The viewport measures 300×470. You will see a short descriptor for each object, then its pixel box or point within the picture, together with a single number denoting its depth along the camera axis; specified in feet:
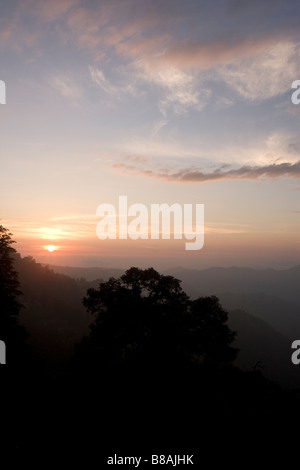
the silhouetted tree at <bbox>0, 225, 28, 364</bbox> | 81.51
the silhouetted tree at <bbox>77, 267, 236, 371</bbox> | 86.07
